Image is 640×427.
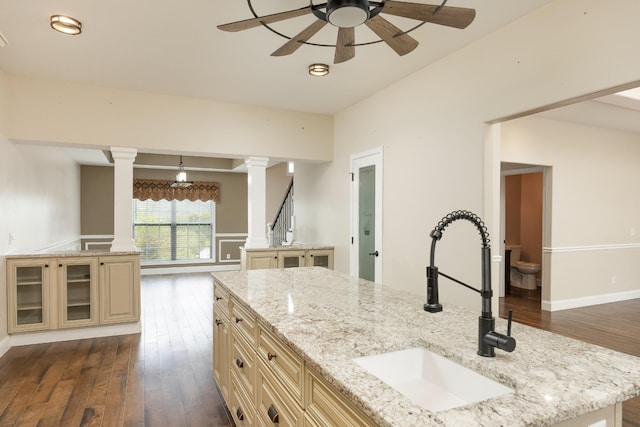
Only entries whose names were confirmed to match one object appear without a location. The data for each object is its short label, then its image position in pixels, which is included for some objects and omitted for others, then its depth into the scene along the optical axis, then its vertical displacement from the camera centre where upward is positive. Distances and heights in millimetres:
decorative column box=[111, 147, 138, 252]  4305 +125
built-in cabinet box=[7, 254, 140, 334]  3887 -880
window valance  8344 +462
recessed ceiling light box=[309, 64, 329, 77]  3488 +1336
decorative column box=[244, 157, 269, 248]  5008 +109
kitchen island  917 -478
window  8664 -429
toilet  6719 -1091
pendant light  7469 +603
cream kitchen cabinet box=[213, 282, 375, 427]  1173 -705
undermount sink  1198 -564
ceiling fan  1628 +946
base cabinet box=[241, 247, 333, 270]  4879 -623
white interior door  4227 -47
